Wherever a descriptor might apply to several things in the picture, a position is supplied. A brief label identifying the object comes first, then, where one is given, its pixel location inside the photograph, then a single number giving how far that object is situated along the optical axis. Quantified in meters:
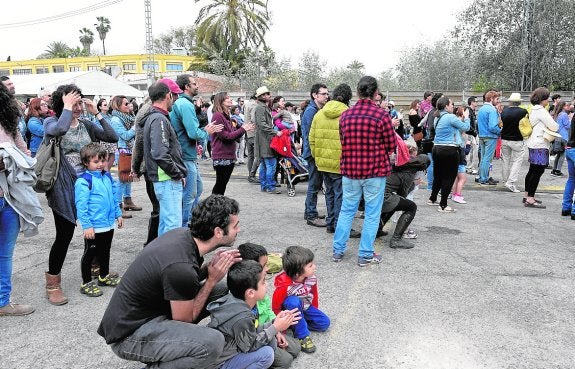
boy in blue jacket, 4.12
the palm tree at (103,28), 82.69
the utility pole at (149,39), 23.42
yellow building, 52.53
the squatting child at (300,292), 3.42
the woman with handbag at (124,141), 7.01
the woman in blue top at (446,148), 7.10
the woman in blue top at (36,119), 6.59
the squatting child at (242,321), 2.91
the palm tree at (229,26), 37.03
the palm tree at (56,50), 74.07
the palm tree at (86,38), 84.69
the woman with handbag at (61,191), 4.09
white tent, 22.86
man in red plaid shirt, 4.80
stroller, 8.81
